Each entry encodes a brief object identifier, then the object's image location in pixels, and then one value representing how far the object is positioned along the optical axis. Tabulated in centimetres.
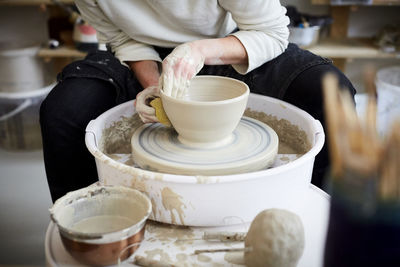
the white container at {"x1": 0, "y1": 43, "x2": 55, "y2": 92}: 288
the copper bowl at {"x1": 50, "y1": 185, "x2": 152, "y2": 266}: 75
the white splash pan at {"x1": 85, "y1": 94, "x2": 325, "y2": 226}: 87
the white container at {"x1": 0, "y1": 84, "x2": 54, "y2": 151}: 268
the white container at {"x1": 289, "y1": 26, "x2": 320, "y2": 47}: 277
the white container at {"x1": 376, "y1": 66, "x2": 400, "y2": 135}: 244
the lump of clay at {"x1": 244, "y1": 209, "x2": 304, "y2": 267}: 72
